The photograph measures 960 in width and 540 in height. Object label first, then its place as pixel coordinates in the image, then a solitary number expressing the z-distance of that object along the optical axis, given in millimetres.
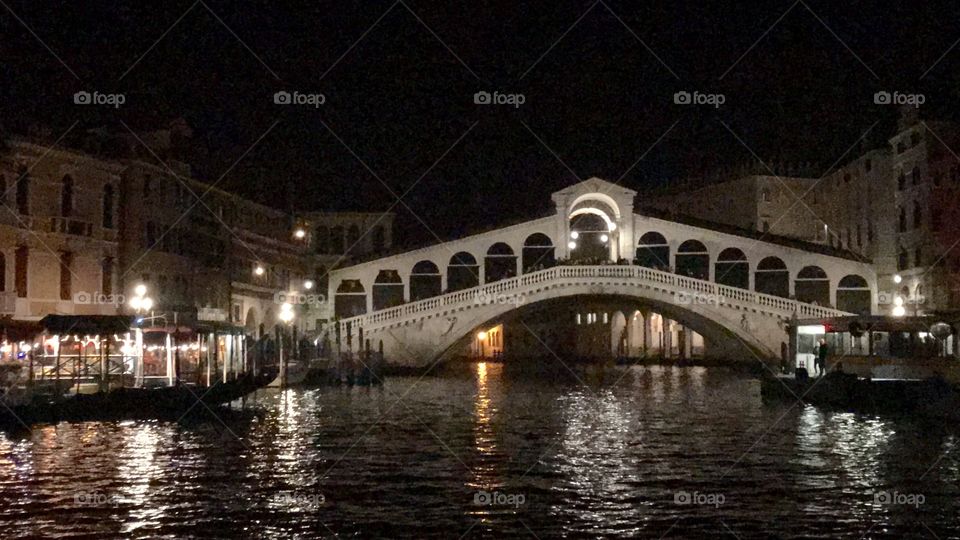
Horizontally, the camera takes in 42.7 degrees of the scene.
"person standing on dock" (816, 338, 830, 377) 29703
